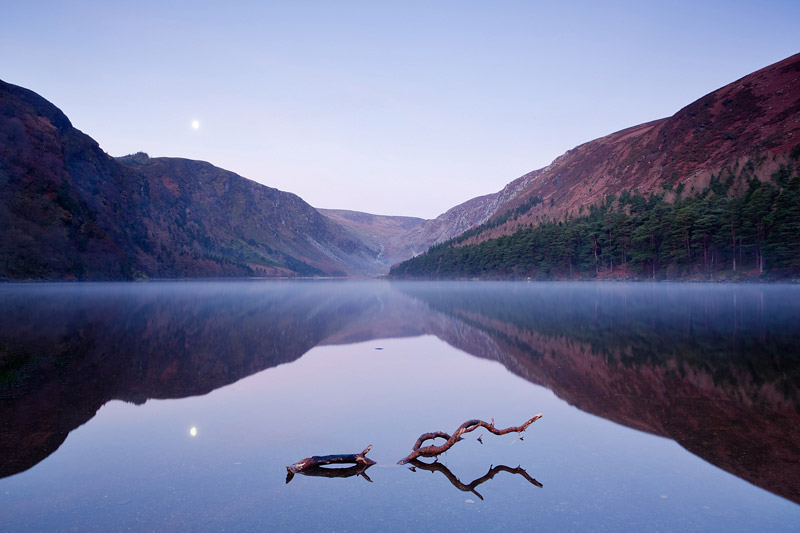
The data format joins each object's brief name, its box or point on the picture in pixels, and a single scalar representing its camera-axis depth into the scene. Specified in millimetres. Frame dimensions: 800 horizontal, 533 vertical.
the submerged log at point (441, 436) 7816
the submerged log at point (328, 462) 7348
